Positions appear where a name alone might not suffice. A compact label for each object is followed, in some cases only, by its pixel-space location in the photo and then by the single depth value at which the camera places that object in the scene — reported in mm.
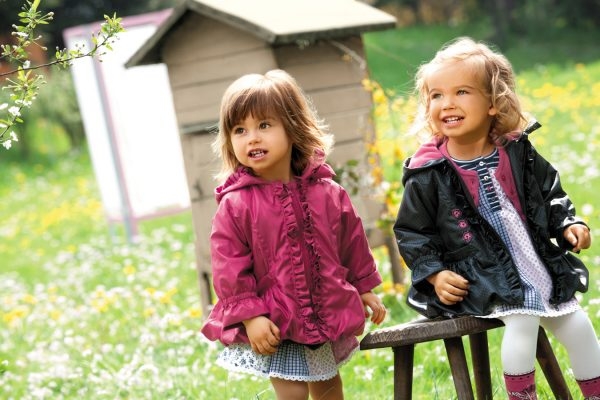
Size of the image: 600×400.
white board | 8758
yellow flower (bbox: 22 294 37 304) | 5880
